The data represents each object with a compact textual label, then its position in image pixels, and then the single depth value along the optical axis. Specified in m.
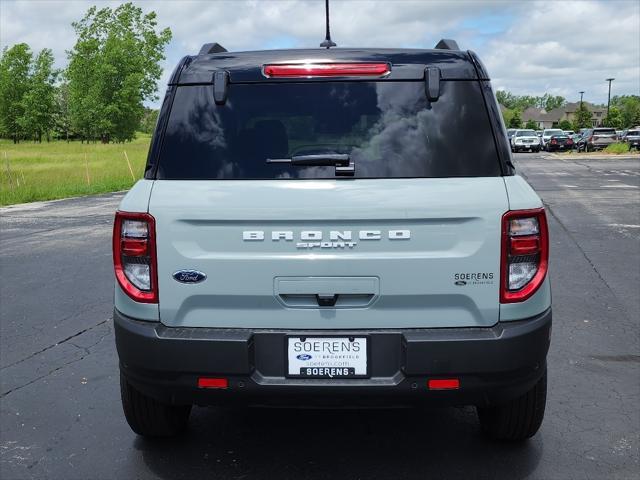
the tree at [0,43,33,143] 93.44
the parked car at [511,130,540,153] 56.38
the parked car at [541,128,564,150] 59.71
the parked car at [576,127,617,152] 53.81
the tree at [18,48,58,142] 89.56
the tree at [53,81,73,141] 112.75
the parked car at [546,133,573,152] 57.72
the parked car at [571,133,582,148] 58.59
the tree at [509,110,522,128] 126.44
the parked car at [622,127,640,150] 49.75
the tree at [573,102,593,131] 116.50
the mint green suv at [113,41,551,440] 2.97
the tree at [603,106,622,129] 106.61
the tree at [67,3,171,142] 77.81
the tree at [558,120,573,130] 127.36
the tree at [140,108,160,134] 132.88
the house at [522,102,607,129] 169.00
